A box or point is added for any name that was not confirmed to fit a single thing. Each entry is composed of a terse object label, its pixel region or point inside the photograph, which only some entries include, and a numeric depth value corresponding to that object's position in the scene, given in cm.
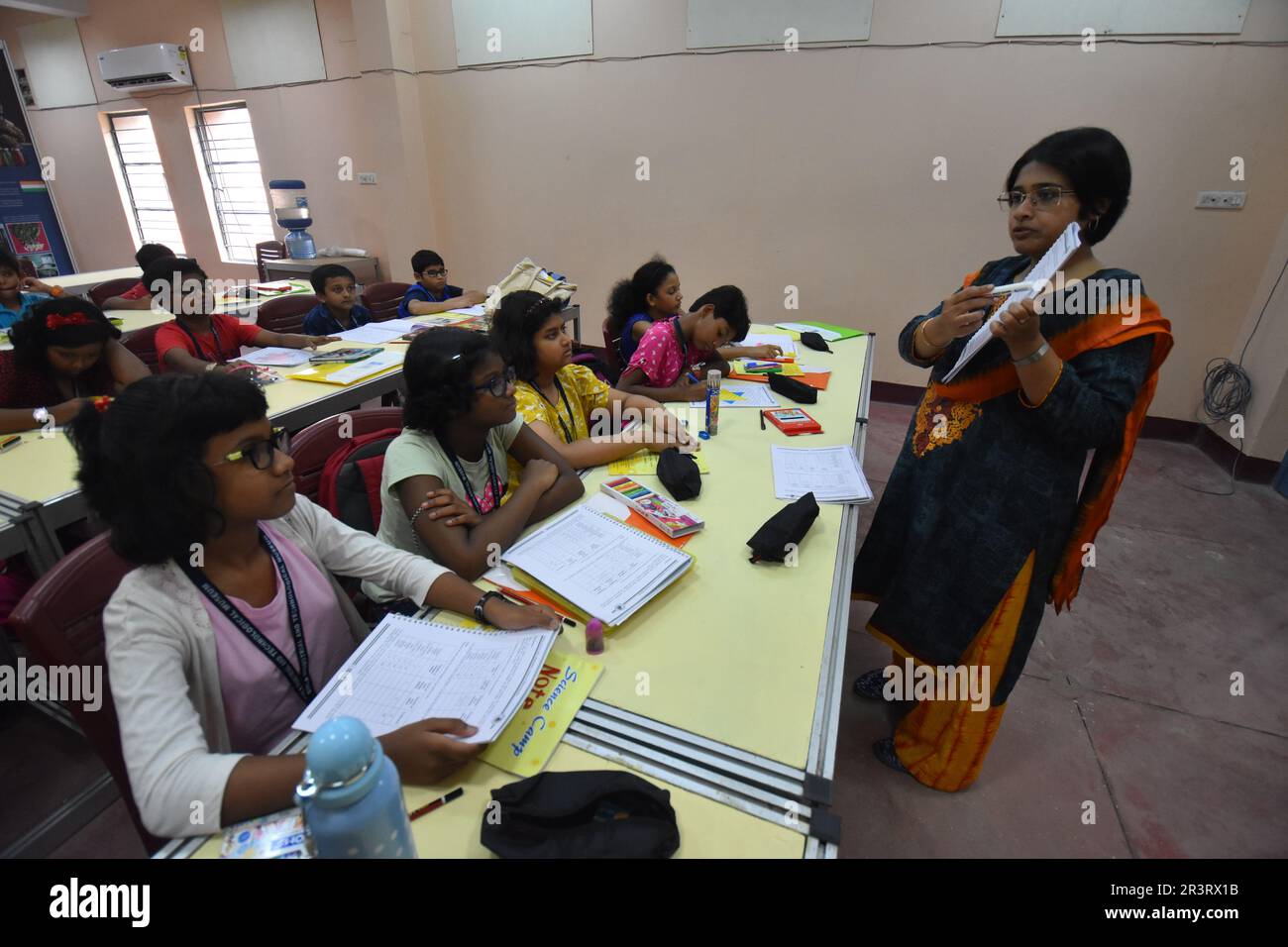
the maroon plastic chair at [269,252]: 602
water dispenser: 567
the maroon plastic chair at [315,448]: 157
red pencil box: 202
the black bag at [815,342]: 310
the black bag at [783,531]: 127
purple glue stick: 100
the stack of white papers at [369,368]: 251
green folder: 338
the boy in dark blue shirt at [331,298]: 335
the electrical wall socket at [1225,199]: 334
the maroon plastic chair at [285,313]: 348
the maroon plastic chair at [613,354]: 305
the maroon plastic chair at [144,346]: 291
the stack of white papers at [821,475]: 156
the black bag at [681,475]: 154
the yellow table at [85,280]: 454
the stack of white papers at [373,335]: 316
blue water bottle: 49
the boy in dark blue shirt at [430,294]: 385
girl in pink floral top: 238
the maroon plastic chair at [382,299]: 414
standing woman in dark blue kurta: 111
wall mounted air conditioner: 582
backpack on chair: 142
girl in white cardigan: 72
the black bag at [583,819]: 68
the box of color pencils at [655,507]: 137
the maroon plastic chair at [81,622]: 92
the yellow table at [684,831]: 70
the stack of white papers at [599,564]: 110
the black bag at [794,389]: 228
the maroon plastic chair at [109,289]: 431
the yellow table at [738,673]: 82
